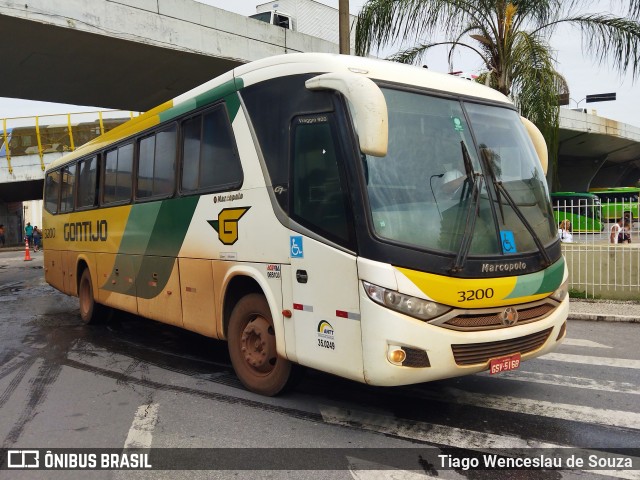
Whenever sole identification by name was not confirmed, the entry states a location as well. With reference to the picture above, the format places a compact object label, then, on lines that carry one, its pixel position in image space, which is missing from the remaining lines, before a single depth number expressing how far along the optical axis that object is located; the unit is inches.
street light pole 476.7
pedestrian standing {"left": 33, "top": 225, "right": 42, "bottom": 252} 1667.1
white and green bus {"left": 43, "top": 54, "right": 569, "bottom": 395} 165.3
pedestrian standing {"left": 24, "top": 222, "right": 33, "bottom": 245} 1676.9
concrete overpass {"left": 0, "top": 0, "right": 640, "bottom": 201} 445.1
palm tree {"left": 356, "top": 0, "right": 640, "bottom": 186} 488.1
